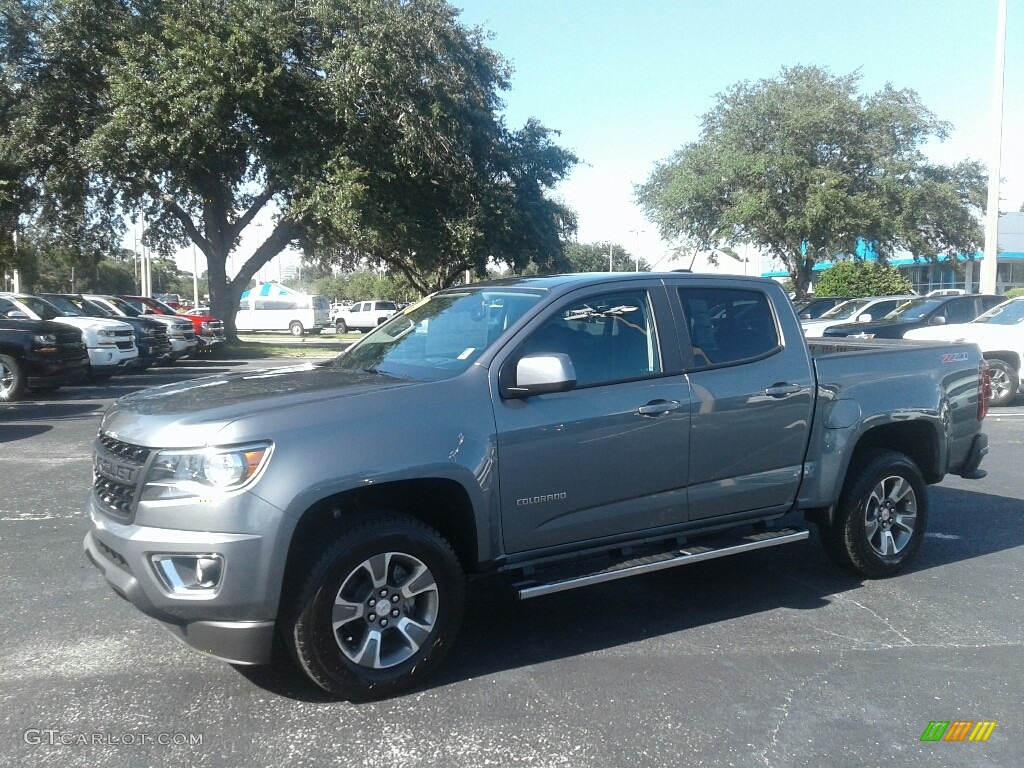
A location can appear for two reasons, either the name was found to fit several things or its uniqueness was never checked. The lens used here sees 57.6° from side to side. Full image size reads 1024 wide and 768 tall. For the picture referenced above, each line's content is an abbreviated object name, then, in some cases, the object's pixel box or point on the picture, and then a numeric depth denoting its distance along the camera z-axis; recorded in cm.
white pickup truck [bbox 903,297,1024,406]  1362
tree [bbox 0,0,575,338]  2230
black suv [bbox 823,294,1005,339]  1688
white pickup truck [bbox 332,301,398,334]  4684
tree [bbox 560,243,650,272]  6631
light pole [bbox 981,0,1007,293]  2250
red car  2414
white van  4509
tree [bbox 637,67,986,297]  2998
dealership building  4909
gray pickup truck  383
